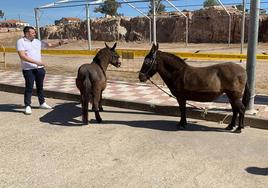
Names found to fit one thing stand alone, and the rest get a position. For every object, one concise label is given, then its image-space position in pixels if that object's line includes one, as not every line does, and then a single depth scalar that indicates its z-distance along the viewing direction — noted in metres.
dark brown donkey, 4.10
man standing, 5.22
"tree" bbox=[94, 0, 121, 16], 52.68
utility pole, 4.53
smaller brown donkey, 4.64
